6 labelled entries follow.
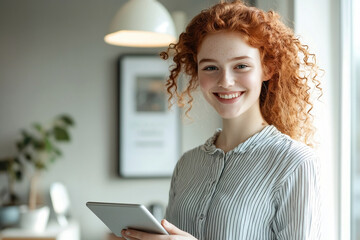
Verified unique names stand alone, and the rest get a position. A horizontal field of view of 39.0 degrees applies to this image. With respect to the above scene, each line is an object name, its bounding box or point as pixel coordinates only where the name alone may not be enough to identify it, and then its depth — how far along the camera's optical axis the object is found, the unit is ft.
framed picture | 13.62
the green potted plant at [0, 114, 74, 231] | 12.96
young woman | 4.00
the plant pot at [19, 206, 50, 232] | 11.43
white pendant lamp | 7.98
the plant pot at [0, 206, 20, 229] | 11.83
